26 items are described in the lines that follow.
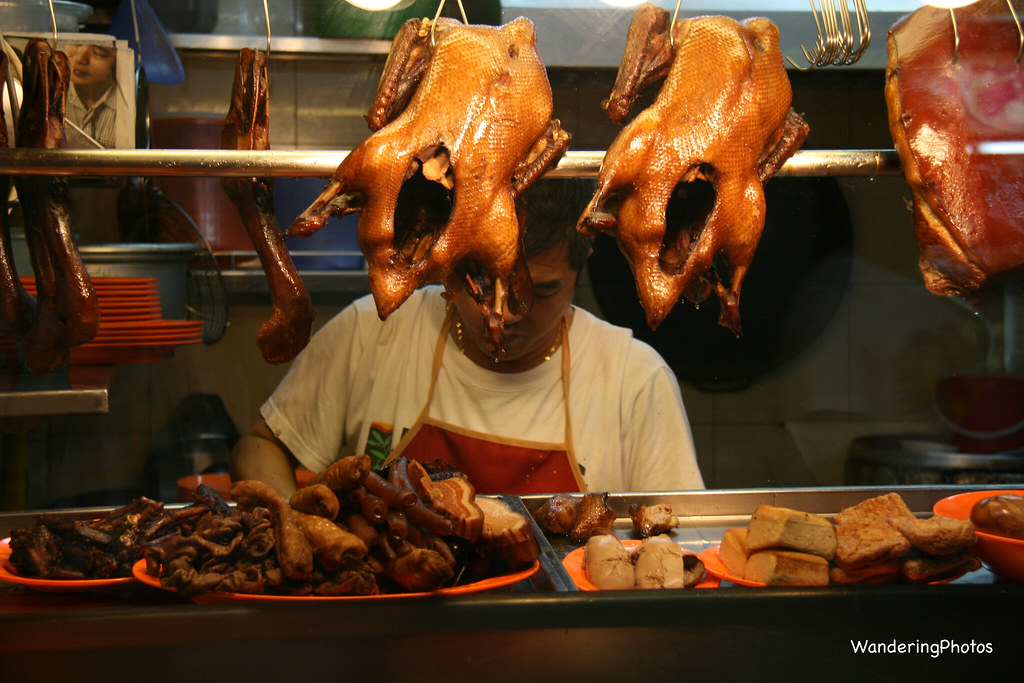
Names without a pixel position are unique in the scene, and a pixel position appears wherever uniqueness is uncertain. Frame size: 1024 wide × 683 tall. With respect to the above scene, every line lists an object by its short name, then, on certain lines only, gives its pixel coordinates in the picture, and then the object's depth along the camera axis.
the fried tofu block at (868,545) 1.20
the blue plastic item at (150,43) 2.37
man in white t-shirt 2.48
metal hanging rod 1.40
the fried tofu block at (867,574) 1.21
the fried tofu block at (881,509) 1.31
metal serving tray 1.69
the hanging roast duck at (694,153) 1.36
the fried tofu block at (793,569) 1.20
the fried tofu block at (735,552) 1.29
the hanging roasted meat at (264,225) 1.62
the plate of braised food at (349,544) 1.07
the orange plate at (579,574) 1.30
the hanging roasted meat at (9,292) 1.58
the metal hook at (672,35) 1.47
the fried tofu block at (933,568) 1.21
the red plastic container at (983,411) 3.18
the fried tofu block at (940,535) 1.22
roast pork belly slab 1.51
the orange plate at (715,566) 1.28
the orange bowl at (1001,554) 1.24
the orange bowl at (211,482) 2.63
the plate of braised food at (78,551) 1.18
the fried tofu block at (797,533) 1.23
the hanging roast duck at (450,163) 1.28
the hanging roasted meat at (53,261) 1.52
